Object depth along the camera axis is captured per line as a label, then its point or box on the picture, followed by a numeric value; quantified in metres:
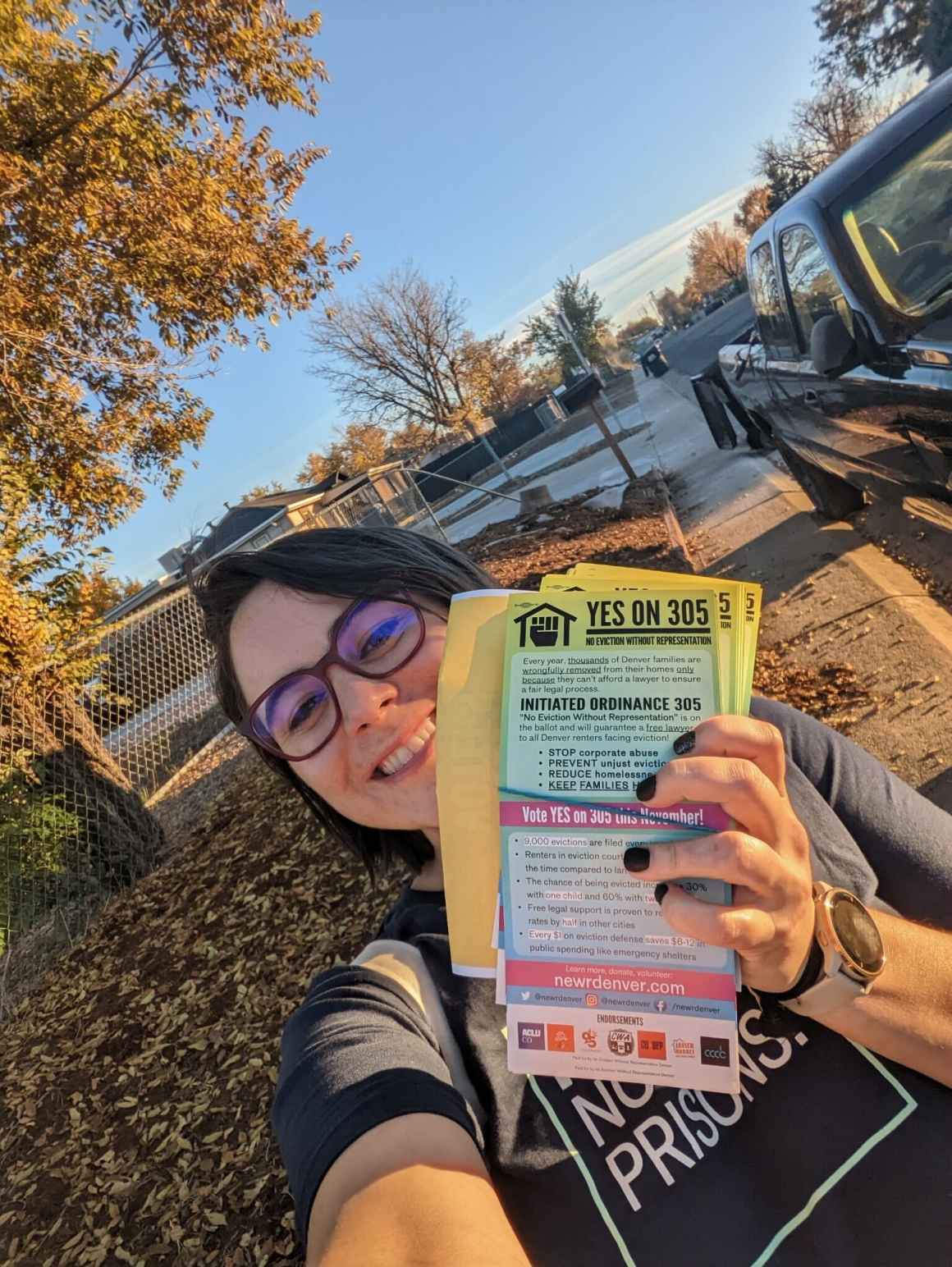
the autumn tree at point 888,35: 21.45
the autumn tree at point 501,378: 36.09
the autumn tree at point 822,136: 29.41
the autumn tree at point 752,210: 46.34
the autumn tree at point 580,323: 49.62
